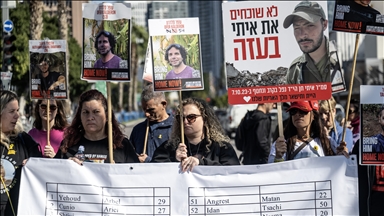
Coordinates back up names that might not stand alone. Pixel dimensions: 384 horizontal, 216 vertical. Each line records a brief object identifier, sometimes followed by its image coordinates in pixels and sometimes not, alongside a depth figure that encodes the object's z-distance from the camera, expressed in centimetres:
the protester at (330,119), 759
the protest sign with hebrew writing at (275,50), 564
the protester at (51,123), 731
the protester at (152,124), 742
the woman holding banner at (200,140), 564
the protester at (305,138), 581
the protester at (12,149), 581
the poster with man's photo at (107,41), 557
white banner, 525
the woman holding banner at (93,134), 552
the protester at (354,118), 931
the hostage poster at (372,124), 518
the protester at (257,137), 1002
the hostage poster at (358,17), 586
